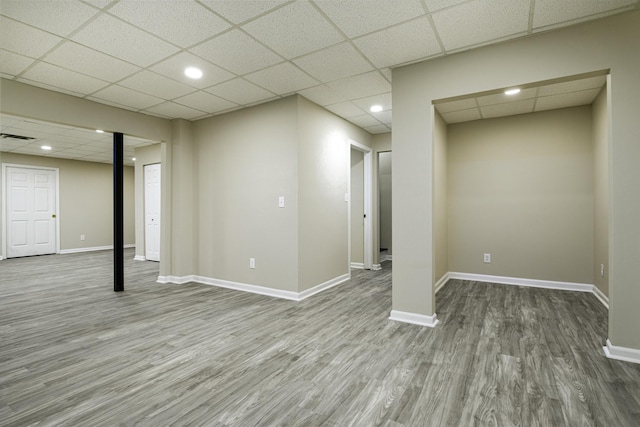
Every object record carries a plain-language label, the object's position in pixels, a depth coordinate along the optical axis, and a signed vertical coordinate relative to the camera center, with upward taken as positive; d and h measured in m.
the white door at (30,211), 7.02 +0.08
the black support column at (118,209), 4.22 +0.07
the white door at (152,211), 6.61 +0.06
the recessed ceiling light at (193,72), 3.03 +1.41
